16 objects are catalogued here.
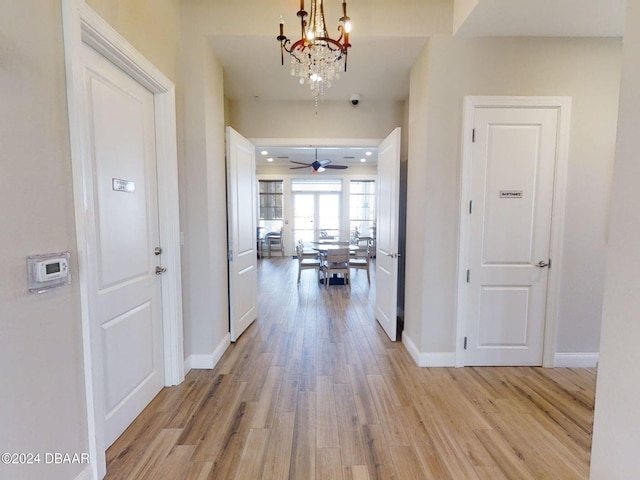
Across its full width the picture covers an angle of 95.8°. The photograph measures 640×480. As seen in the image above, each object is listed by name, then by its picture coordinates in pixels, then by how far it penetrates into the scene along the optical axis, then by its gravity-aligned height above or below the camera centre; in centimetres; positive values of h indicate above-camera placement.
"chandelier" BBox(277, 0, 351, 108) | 194 +119
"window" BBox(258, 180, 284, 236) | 936 +32
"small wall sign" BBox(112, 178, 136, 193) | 177 +19
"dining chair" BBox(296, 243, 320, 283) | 591 -97
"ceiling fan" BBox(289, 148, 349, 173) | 683 +125
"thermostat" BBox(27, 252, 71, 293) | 114 -23
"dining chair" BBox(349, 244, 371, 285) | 587 -97
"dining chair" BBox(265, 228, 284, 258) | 936 -82
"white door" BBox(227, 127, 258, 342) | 302 -16
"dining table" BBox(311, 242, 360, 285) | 556 -67
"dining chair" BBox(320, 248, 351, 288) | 530 -91
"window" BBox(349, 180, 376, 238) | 936 +31
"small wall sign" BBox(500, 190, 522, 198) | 252 +22
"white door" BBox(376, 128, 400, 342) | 311 -17
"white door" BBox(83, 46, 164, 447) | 159 -19
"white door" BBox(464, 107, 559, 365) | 248 -12
